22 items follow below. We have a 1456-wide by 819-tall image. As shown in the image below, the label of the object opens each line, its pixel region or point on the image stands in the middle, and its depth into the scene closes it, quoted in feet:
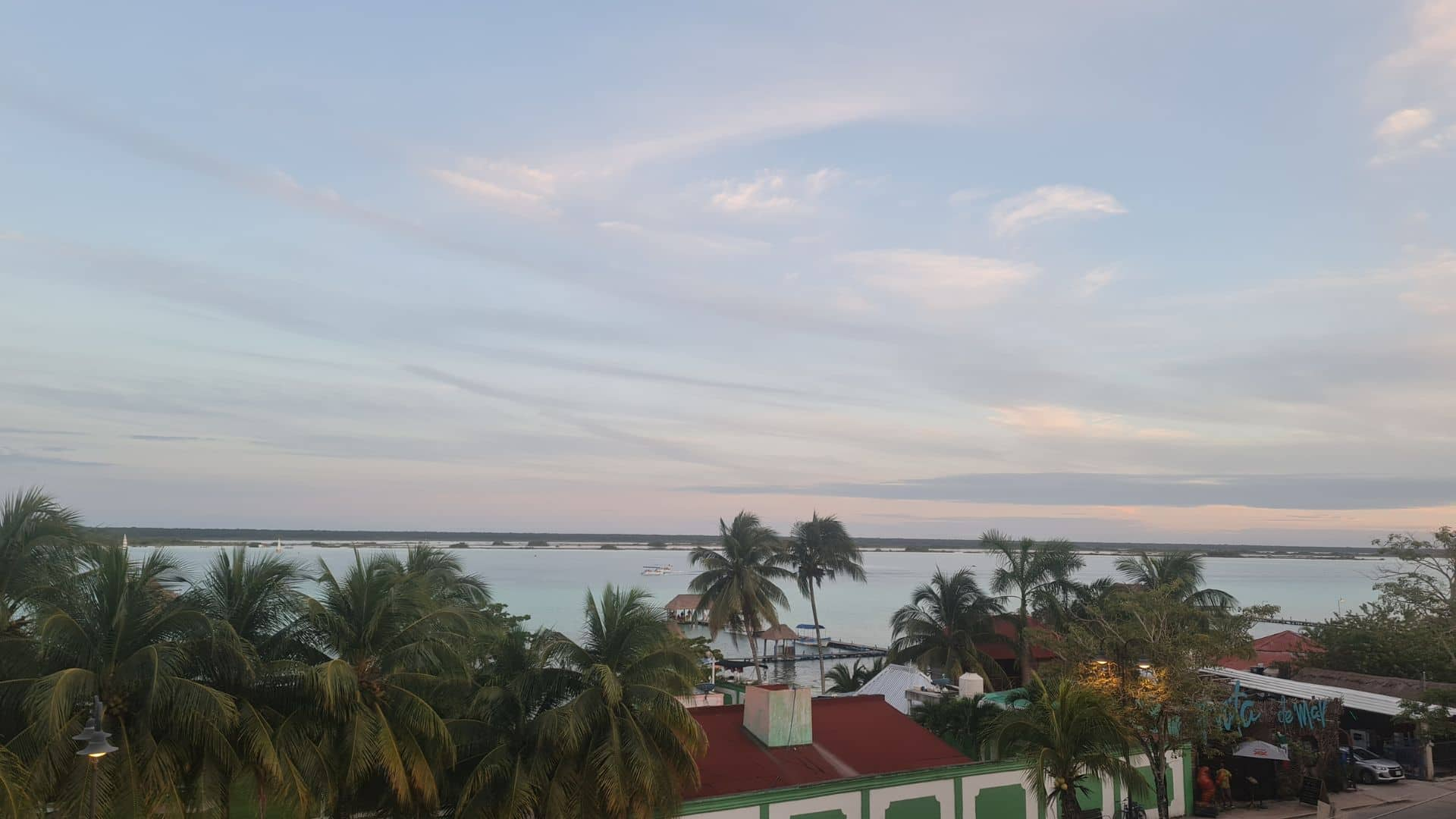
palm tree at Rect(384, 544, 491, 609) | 97.45
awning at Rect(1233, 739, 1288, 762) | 83.05
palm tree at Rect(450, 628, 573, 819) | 54.08
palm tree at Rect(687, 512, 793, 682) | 157.58
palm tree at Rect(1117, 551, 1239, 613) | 138.92
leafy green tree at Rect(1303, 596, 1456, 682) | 83.46
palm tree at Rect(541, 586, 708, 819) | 54.75
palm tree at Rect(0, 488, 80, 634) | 53.57
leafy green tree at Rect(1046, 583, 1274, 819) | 72.90
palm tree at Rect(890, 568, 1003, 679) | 147.64
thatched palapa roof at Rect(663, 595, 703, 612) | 321.73
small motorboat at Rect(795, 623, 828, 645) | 342.44
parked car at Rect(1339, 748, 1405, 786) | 92.38
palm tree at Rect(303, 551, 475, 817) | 50.47
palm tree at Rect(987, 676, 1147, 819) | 62.54
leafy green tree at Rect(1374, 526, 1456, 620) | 81.10
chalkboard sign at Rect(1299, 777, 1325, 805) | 85.35
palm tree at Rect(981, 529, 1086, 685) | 149.28
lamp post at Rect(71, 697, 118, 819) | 37.06
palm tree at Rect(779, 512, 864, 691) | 186.29
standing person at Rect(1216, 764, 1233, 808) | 83.56
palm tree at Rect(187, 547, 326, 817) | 47.52
